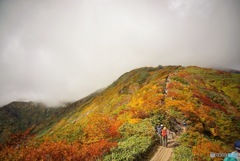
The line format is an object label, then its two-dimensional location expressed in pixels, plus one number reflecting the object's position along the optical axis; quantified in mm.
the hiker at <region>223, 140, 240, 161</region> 9922
